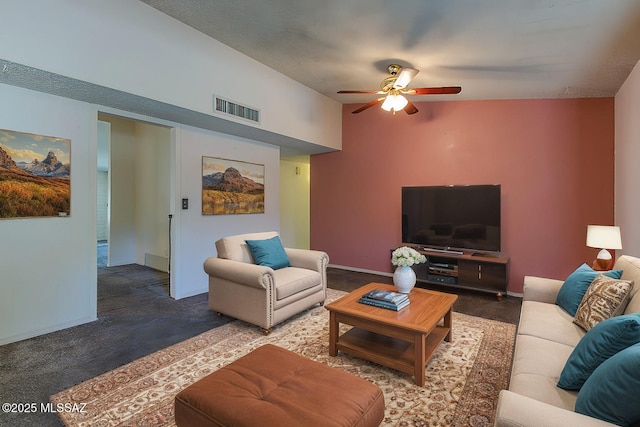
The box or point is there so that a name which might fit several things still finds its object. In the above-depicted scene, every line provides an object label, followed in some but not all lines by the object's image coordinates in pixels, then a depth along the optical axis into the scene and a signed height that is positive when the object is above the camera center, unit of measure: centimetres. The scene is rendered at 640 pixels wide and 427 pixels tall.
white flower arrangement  268 -42
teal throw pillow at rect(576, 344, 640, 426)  94 -58
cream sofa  101 -75
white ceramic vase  267 -60
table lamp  289 -30
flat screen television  419 -10
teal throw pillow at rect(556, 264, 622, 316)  217 -56
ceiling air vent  353 +120
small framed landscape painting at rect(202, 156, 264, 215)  425 +32
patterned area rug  180 -119
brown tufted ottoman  122 -82
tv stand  398 -82
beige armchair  285 -76
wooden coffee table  209 -87
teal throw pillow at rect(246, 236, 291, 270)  335 -50
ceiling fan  307 +129
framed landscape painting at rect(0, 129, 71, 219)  267 +29
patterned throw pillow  178 -54
